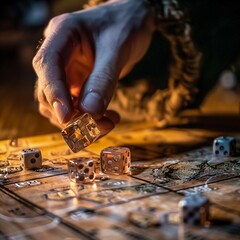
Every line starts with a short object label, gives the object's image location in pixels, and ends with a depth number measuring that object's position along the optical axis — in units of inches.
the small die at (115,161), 15.7
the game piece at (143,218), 12.0
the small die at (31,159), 16.5
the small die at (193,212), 11.8
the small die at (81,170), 14.9
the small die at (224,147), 17.7
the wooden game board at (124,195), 11.7
